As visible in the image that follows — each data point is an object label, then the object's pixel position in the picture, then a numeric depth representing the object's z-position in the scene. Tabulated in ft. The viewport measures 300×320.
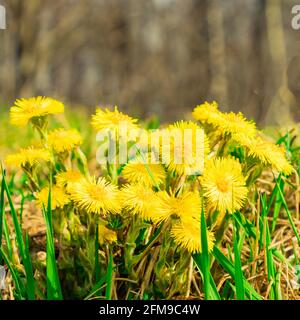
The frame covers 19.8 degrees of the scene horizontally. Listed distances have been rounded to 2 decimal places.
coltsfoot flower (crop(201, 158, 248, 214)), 1.60
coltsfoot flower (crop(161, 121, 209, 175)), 1.61
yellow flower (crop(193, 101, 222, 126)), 1.71
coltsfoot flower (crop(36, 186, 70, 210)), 1.67
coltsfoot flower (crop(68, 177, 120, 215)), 1.60
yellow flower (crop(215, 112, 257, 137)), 1.70
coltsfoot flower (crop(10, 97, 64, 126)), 1.75
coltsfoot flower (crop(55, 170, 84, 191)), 1.69
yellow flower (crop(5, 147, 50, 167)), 1.73
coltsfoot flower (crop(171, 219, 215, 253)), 1.58
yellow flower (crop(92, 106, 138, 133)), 1.72
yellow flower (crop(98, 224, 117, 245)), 1.68
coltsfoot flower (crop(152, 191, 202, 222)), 1.57
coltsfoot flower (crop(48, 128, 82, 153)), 1.75
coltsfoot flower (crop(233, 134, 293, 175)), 1.67
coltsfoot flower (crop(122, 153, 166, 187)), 1.64
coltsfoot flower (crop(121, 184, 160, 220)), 1.57
